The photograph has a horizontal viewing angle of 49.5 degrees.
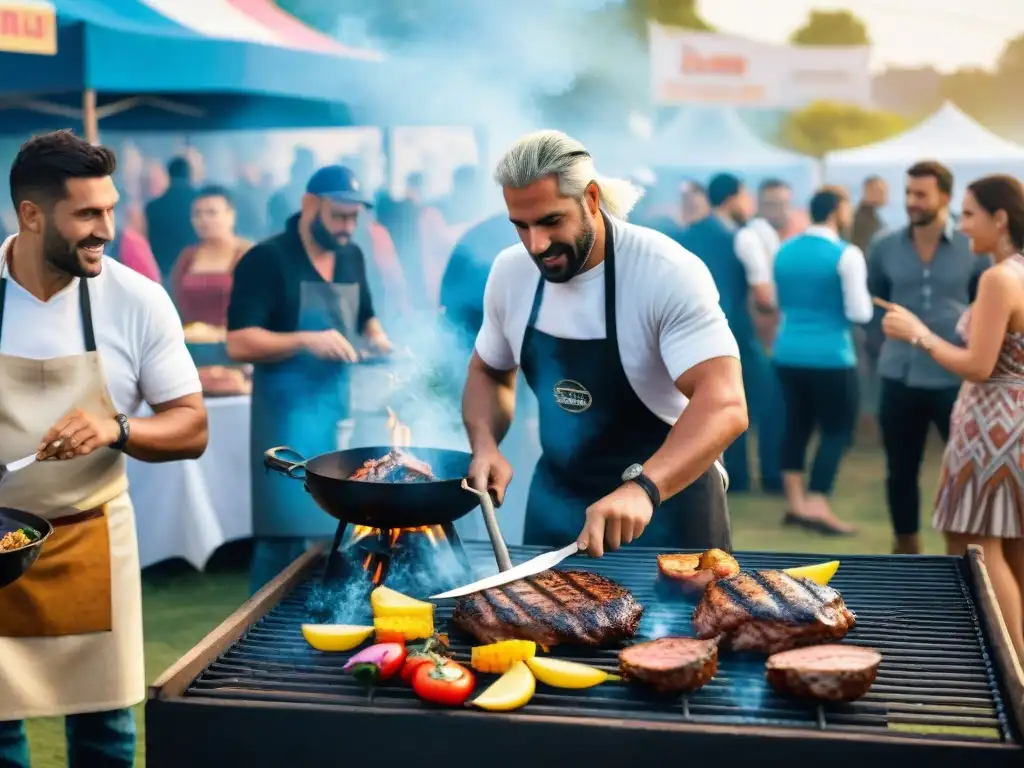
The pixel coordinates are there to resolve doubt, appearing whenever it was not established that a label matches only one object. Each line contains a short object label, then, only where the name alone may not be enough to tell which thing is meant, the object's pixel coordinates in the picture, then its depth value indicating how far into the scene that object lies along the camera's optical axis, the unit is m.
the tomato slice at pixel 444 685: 2.21
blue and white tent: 5.94
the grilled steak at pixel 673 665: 2.22
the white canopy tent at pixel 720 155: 12.31
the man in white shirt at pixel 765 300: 8.27
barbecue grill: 2.07
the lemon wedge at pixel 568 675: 2.33
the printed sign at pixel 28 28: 5.64
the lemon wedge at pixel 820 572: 2.93
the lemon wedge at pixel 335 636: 2.54
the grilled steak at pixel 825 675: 2.19
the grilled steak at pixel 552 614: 2.50
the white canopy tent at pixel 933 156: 12.02
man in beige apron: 2.99
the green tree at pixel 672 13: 32.82
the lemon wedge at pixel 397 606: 2.62
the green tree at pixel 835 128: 32.97
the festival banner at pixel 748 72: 12.07
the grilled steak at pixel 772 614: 2.44
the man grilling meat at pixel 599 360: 2.89
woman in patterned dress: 4.54
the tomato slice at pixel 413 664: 2.33
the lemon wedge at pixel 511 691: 2.18
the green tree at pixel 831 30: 37.91
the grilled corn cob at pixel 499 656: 2.38
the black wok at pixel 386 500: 2.70
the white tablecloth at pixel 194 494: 5.84
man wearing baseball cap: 4.73
